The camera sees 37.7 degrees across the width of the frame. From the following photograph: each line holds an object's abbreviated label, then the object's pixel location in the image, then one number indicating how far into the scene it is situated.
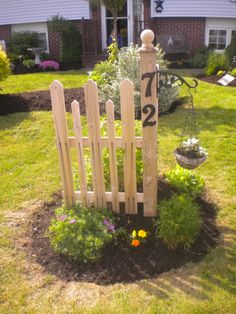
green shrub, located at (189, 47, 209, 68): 13.80
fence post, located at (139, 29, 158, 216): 3.21
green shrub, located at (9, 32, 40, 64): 16.20
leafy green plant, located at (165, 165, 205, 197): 4.16
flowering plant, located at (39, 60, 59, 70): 14.38
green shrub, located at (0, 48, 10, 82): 8.91
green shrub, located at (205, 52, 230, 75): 11.35
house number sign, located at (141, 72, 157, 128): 3.28
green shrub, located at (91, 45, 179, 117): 7.16
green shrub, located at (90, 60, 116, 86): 8.12
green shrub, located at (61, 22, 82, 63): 15.38
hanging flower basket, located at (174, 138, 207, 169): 3.65
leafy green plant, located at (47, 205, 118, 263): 3.36
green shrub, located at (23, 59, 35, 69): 14.47
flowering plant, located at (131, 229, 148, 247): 3.47
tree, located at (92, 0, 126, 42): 12.52
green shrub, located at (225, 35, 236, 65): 12.65
